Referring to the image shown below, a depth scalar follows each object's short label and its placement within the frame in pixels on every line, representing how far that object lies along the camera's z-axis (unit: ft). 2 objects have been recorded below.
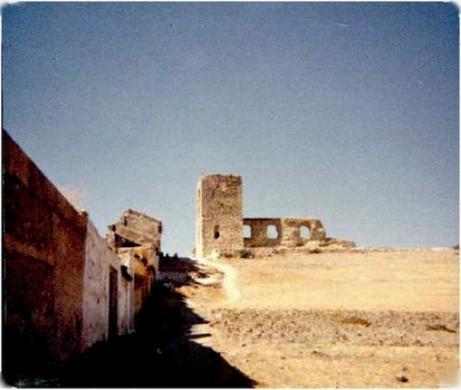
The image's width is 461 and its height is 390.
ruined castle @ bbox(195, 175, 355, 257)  113.50
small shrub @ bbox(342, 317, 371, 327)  44.50
